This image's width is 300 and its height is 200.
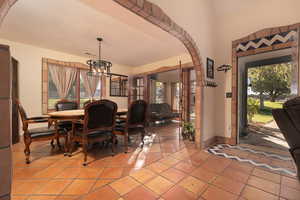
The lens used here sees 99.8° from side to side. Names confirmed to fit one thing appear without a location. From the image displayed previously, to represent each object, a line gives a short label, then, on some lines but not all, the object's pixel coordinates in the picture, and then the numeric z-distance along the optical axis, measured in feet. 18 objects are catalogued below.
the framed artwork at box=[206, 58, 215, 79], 8.86
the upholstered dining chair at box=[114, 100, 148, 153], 8.15
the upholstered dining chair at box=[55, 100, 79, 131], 9.17
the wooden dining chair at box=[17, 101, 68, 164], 6.58
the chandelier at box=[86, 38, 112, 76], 9.27
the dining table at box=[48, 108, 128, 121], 7.11
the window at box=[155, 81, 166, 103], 19.68
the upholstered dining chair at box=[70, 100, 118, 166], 6.47
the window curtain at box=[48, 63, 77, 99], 12.77
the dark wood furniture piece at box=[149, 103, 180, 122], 15.03
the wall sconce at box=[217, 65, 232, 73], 9.14
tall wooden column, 2.13
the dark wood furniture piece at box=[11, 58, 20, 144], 9.29
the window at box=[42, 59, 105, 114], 12.25
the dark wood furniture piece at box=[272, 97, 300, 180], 2.19
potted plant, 10.04
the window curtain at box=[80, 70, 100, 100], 14.82
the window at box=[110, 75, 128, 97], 17.02
